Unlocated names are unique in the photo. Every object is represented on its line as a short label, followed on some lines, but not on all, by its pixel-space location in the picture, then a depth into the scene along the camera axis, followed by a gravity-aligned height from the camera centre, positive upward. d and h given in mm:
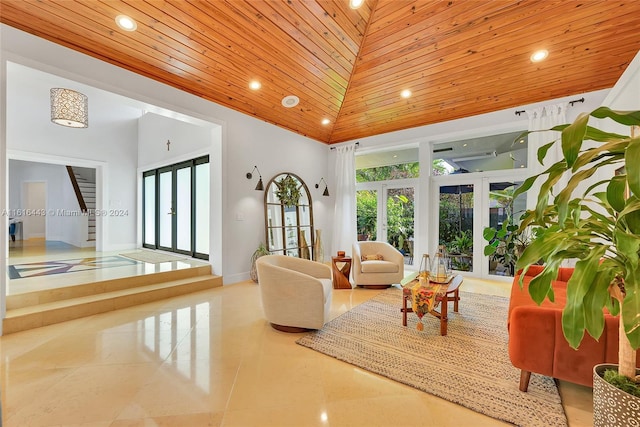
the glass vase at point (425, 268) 2904 -652
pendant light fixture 3928 +1528
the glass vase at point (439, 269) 2961 -645
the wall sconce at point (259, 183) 4745 +500
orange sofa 1546 -811
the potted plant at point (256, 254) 4593 -740
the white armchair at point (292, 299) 2590 -841
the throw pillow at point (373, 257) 4484 -757
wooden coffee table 2584 -894
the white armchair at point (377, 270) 4172 -896
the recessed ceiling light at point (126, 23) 2678 +1888
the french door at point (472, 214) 4598 -40
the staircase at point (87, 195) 6539 +391
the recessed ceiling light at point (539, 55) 3339 +1945
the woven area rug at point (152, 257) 5035 -900
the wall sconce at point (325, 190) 6100 +479
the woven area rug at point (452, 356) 1672 -1170
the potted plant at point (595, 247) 908 -136
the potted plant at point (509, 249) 4192 -617
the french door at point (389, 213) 5500 -31
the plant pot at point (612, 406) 1094 -812
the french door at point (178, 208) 5199 +68
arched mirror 5109 -100
